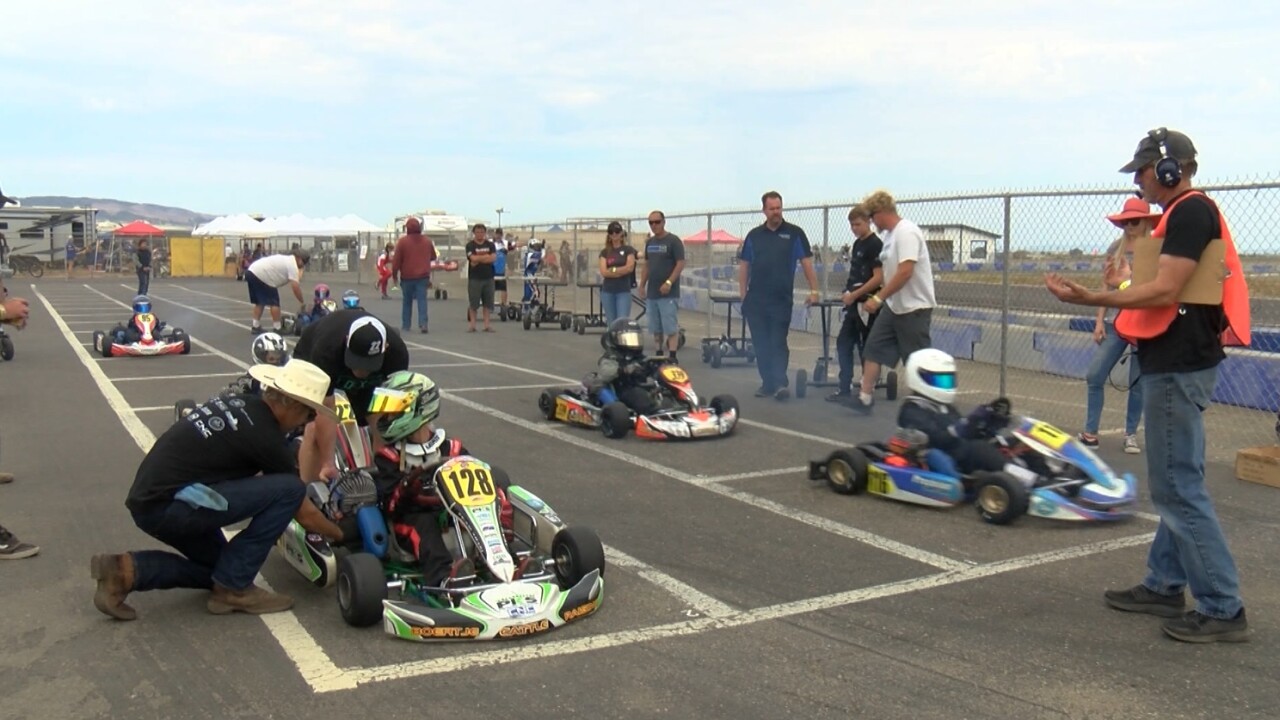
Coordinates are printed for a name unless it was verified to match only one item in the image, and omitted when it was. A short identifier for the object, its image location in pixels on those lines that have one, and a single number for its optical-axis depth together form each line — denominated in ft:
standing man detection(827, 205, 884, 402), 31.81
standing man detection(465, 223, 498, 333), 59.21
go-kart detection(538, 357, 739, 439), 27.14
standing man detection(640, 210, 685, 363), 42.01
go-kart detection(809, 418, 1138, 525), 19.21
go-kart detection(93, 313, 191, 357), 46.09
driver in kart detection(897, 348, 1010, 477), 20.49
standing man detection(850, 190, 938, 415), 28.27
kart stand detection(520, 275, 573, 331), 62.39
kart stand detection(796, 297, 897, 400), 33.96
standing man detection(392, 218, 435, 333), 56.85
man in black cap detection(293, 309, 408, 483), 17.94
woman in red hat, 24.82
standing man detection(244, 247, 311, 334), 51.11
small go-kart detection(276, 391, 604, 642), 13.62
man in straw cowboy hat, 14.17
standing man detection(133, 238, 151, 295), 96.58
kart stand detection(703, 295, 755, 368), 43.60
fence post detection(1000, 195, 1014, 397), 30.99
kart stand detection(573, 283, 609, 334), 58.75
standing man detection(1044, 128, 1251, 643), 13.52
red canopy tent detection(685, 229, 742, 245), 58.47
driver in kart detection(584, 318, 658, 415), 28.53
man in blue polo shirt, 34.19
